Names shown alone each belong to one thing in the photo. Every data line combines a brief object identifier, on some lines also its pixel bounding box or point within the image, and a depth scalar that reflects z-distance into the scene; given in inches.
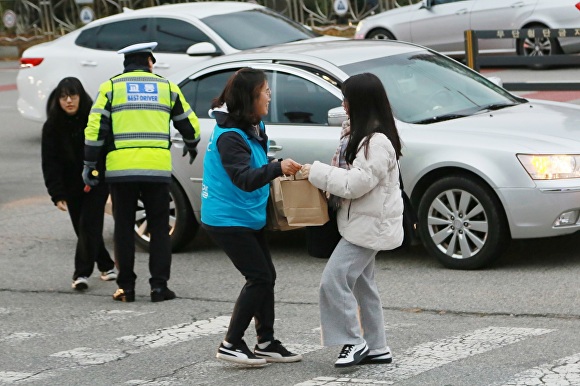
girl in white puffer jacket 449.9
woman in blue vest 470.9
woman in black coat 650.9
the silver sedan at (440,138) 615.6
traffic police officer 608.7
